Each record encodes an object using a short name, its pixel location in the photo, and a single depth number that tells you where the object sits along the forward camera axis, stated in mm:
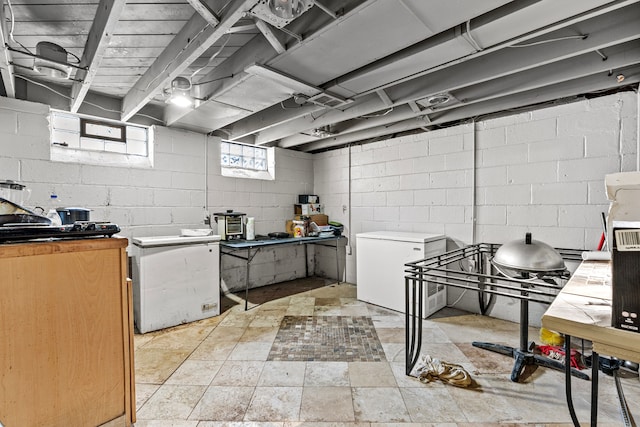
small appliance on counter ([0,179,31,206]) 1855
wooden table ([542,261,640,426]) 814
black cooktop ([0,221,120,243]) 1204
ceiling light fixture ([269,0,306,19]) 1411
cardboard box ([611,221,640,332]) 804
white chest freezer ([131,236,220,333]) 2846
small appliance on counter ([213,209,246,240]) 3744
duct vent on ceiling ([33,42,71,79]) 1922
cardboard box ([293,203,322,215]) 4828
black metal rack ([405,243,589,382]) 1870
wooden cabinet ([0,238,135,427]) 1146
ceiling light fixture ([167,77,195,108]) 2320
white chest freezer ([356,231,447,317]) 3254
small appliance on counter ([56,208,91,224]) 2217
